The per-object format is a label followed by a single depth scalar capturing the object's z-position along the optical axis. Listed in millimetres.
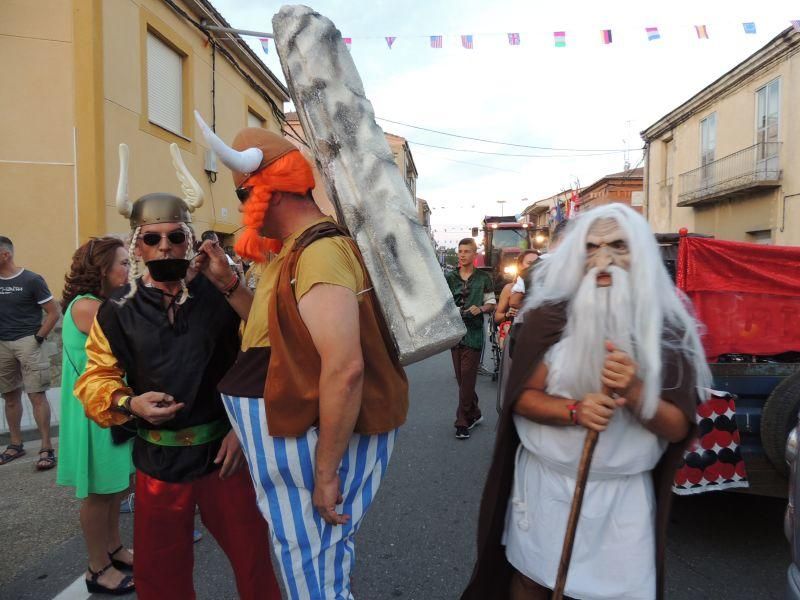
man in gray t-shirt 4785
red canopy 3363
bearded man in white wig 1592
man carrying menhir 1518
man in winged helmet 1985
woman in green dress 2725
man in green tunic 5230
